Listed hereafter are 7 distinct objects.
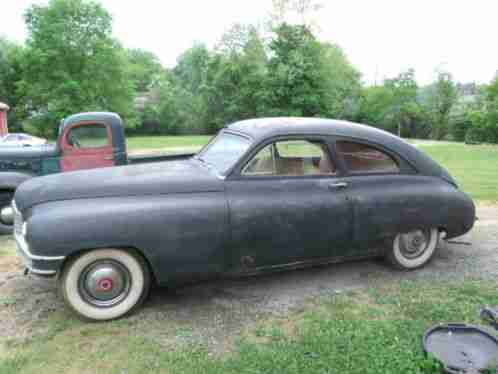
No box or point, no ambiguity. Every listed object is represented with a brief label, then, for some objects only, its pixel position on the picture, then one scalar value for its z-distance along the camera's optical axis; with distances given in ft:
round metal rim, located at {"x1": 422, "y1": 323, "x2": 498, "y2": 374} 9.02
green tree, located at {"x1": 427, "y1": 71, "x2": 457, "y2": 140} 161.79
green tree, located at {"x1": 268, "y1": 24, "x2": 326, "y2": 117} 121.70
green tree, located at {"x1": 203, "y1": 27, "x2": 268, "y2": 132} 134.82
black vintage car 10.05
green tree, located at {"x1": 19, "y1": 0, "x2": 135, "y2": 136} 106.01
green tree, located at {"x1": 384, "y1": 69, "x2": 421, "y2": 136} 166.30
